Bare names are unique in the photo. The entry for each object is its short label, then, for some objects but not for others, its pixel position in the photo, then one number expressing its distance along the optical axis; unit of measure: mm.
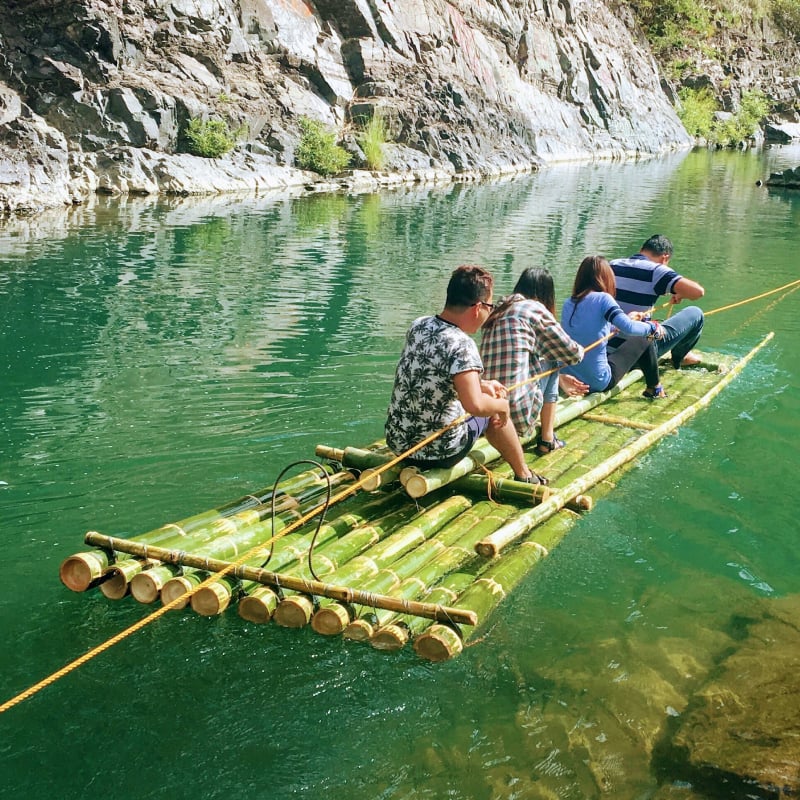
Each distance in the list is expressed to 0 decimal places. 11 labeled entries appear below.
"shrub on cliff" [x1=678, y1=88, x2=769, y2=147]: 67562
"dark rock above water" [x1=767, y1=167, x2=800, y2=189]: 38125
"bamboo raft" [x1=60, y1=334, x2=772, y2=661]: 5109
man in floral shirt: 6168
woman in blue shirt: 8984
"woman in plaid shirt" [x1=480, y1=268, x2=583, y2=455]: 7508
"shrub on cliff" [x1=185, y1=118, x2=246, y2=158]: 29547
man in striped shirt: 10031
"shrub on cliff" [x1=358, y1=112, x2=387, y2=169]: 35531
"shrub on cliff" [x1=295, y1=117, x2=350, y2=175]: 33250
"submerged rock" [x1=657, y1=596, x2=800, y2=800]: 4621
